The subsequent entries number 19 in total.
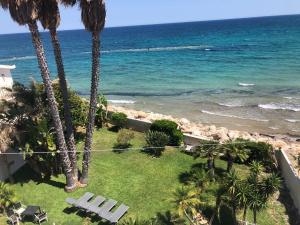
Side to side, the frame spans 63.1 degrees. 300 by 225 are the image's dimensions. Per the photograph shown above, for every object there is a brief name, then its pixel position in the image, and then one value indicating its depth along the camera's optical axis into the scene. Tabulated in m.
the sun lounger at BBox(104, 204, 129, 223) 11.30
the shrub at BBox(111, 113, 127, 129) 18.88
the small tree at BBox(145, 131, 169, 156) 16.13
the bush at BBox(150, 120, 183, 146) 16.74
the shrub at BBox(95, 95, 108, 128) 19.28
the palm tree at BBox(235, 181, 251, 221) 10.59
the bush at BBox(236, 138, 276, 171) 14.63
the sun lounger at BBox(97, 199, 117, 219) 11.60
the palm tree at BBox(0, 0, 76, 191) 10.75
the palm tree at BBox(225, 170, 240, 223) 10.72
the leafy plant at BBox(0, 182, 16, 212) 11.92
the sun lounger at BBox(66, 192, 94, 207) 12.09
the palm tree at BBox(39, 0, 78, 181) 11.46
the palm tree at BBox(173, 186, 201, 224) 10.53
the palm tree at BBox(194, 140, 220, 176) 13.76
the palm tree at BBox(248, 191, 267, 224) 10.60
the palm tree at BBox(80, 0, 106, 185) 11.36
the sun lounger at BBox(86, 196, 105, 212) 11.80
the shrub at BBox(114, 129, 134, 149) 16.82
